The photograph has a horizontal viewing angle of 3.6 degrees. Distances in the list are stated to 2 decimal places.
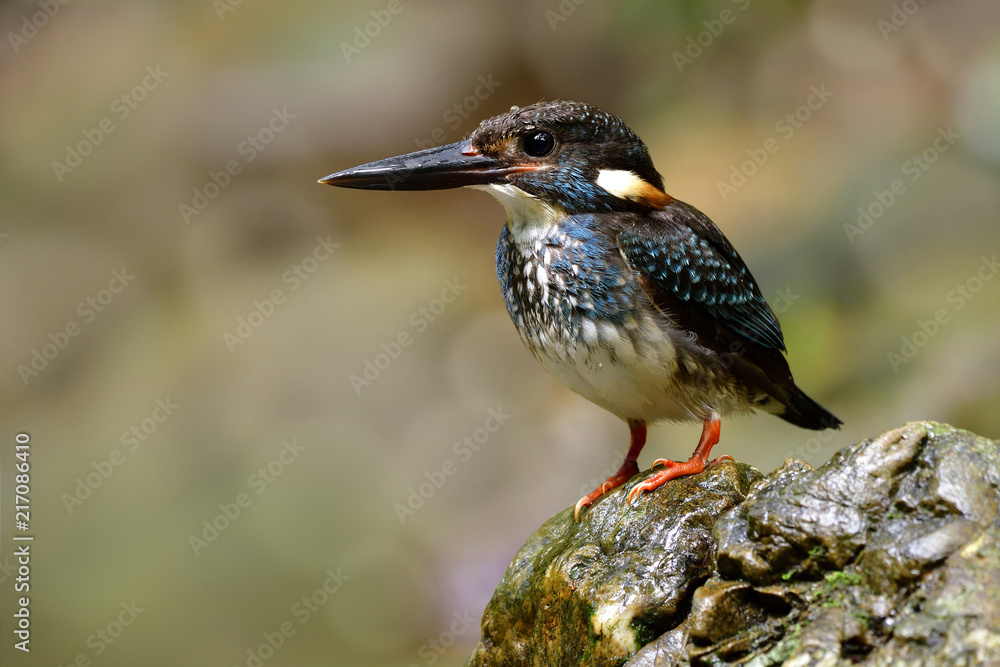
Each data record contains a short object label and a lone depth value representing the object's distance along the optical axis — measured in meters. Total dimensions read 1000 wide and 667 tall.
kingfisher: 4.26
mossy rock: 4.18
